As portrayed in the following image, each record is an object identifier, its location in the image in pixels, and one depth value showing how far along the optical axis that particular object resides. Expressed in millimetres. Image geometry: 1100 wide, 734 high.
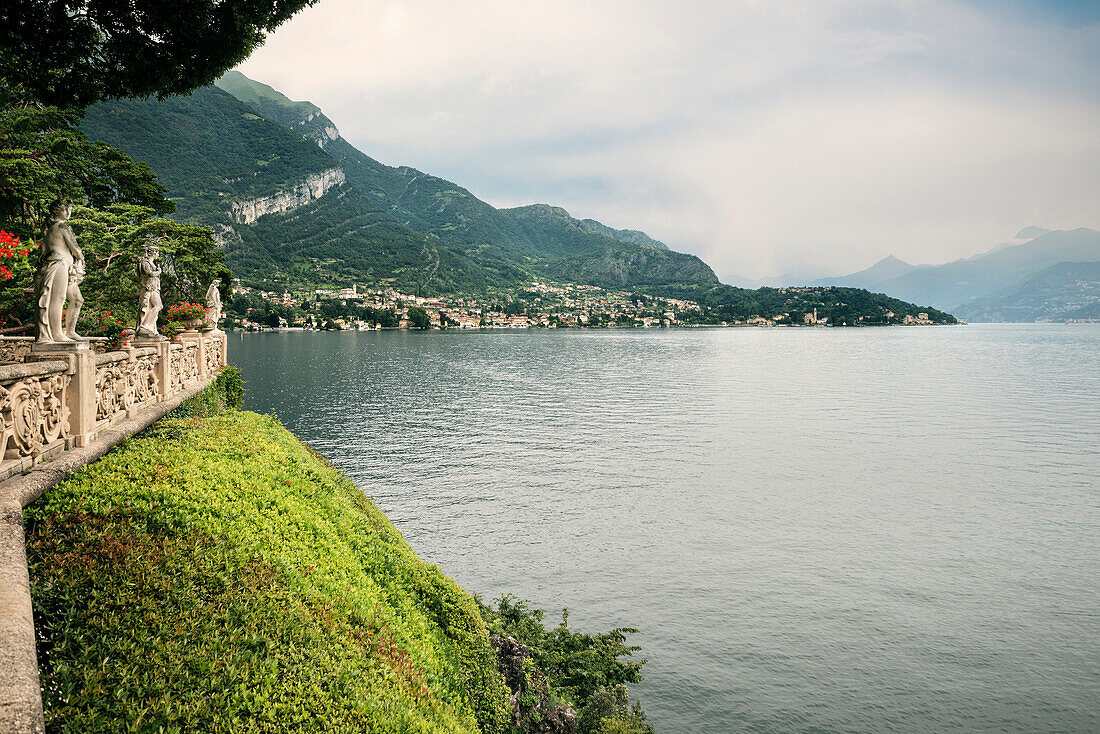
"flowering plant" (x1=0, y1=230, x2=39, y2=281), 13102
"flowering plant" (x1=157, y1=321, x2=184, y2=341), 17594
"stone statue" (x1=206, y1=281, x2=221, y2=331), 23419
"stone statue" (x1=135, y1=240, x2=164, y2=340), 13578
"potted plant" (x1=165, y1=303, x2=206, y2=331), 19219
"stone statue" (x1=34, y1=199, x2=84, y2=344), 9031
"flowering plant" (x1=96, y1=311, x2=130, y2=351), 12711
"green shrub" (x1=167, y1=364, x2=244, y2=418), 13830
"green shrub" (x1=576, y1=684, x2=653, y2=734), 10000
